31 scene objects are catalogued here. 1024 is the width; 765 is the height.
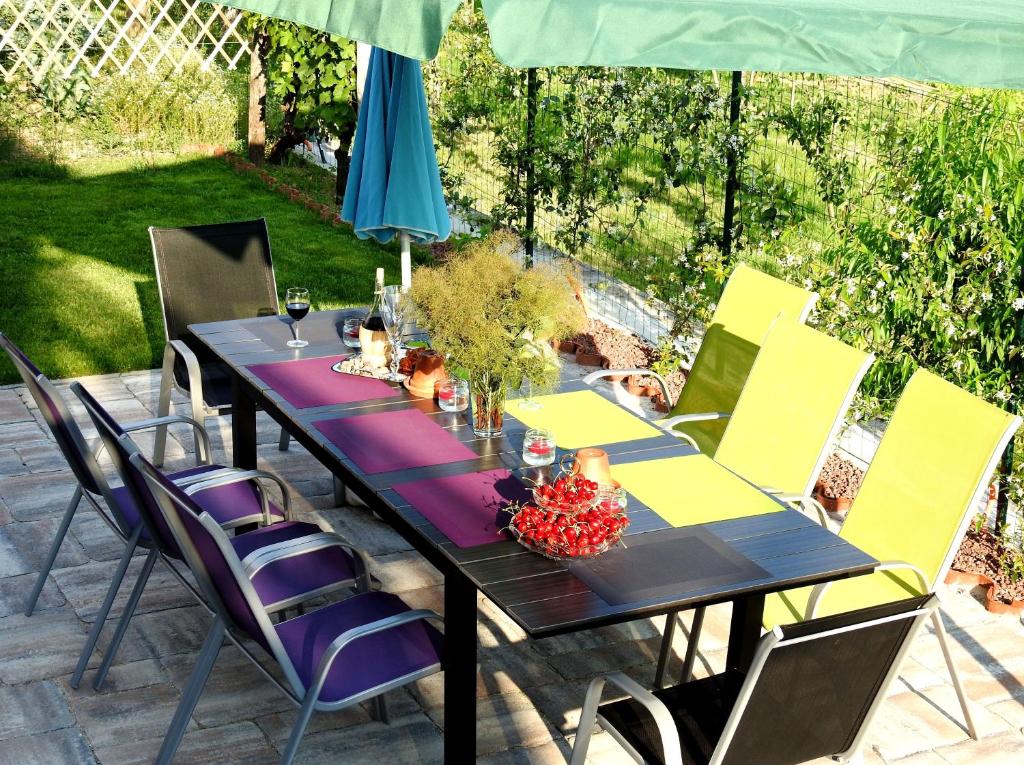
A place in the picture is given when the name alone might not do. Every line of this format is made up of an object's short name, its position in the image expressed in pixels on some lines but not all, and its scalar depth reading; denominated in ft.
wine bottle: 14.03
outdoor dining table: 9.53
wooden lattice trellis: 35.88
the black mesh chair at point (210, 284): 17.29
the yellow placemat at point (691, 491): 11.07
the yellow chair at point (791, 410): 13.28
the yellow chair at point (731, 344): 15.60
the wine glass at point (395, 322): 13.85
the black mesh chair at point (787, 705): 8.50
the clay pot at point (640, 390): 20.30
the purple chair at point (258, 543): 10.90
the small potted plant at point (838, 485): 16.48
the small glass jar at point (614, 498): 10.61
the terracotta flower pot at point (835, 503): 16.43
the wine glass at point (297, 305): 14.71
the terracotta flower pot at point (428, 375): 13.37
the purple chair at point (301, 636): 9.71
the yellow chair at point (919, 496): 11.28
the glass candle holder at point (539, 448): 11.73
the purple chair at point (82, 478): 11.66
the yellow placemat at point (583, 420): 12.72
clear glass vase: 12.14
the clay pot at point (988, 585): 14.17
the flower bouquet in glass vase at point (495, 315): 11.50
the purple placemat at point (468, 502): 10.46
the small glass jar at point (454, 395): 12.92
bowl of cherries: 9.95
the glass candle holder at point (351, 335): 14.94
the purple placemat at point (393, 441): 11.80
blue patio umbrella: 15.99
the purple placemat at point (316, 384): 13.30
